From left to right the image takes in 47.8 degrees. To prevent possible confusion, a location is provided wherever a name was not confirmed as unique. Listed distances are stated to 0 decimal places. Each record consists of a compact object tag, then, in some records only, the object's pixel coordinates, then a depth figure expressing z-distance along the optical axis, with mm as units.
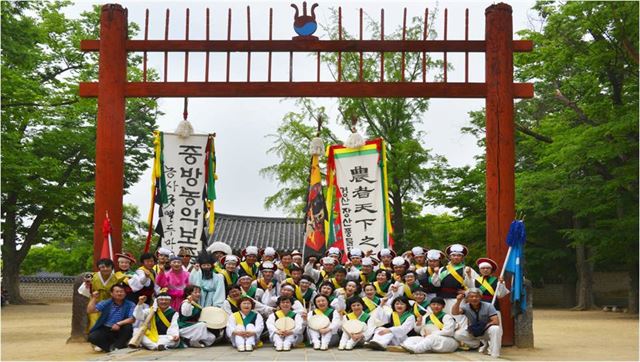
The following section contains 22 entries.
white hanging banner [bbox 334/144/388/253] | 12602
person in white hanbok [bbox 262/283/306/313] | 9883
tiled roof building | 28469
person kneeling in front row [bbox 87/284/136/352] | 9094
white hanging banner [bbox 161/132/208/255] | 10711
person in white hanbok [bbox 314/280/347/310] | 9953
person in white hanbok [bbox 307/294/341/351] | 9420
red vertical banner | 13500
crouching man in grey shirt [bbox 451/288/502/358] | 9164
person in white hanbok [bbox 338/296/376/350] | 9375
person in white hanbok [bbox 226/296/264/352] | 9211
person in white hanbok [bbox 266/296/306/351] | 9289
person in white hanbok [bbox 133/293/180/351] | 9133
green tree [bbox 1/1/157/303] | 18828
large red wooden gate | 9992
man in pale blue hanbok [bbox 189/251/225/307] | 10023
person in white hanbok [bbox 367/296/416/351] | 9297
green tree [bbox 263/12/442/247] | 22500
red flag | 9875
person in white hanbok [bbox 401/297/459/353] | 9055
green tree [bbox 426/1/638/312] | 16484
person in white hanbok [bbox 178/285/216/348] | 9414
